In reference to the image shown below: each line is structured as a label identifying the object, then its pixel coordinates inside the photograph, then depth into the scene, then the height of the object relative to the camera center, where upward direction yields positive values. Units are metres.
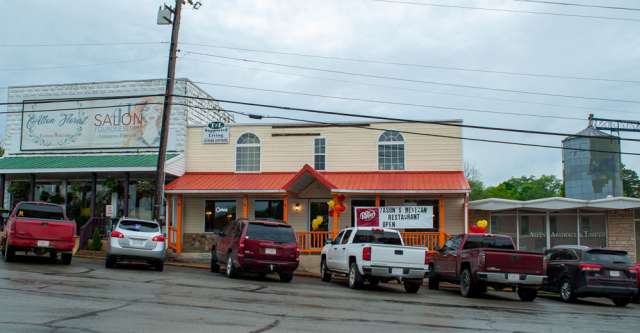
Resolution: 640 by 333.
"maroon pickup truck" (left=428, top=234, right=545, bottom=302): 15.98 -1.02
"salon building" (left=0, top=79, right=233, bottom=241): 27.55 +3.63
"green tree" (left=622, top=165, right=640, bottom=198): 80.44 +6.17
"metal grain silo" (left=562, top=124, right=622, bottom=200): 68.50 +6.22
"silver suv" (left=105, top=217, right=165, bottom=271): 18.55 -0.66
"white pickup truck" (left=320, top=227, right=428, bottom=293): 16.66 -0.94
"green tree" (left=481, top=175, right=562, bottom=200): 82.19 +5.77
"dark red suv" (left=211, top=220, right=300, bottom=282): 17.61 -0.72
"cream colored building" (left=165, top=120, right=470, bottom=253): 25.64 +2.21
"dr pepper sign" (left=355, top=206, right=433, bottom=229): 23.80 +0.35
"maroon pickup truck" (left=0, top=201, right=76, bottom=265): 18.06 -0.30
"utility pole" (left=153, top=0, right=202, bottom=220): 22.67 +4.74
